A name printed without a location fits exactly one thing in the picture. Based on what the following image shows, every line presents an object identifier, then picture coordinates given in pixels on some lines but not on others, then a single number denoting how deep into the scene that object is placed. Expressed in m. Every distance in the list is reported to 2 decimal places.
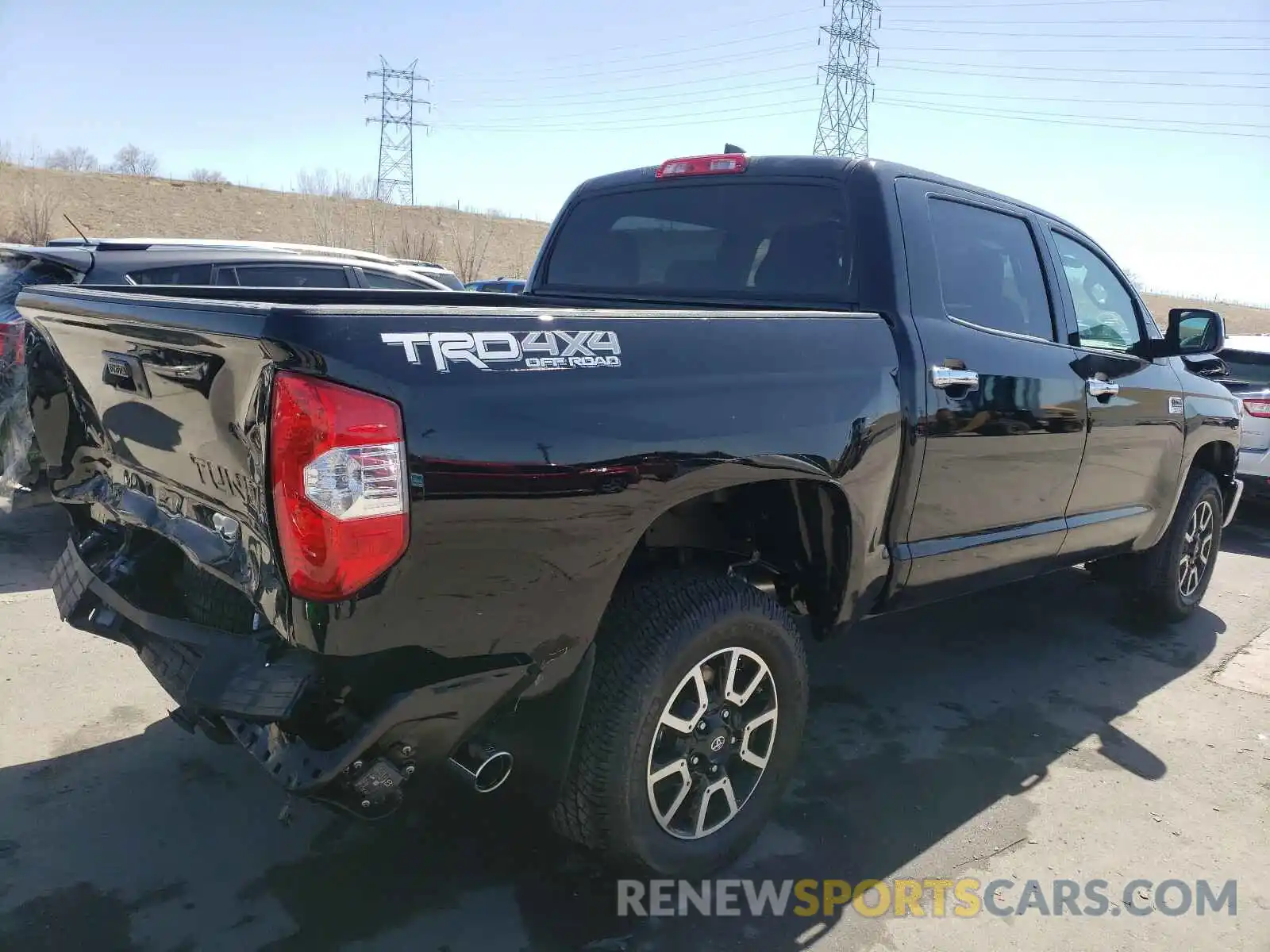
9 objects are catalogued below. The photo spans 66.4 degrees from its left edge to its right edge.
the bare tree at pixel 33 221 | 29.19
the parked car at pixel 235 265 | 5.85
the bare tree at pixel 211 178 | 53.28
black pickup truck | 1.95
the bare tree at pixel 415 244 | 34.31
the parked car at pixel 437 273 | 8.26
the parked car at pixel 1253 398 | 7.74
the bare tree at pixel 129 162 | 66.50
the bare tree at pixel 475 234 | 49.29
